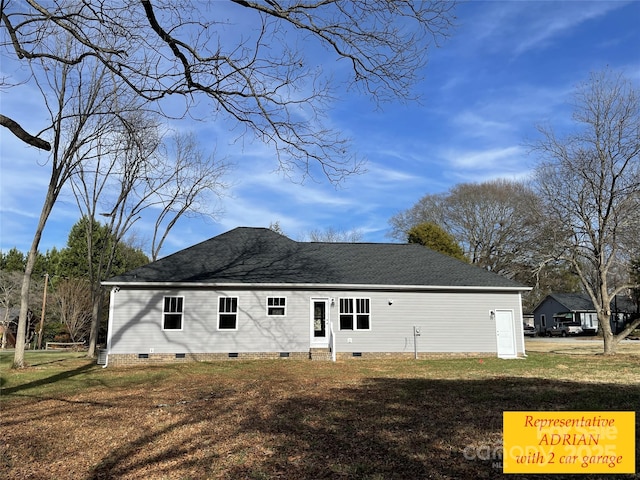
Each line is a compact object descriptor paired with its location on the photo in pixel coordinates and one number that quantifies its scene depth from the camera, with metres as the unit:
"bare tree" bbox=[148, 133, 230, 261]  26.50
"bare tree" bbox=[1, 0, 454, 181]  5.45
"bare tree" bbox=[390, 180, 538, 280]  38.34
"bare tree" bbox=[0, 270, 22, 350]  36.84
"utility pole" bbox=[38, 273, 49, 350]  32.31
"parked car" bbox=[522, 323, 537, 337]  49.12
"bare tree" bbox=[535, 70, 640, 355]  18.48
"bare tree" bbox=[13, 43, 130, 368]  14.72
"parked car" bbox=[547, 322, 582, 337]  44.72
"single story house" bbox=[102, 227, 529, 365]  16.62
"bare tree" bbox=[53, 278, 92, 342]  31.62
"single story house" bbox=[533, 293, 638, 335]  47.47
